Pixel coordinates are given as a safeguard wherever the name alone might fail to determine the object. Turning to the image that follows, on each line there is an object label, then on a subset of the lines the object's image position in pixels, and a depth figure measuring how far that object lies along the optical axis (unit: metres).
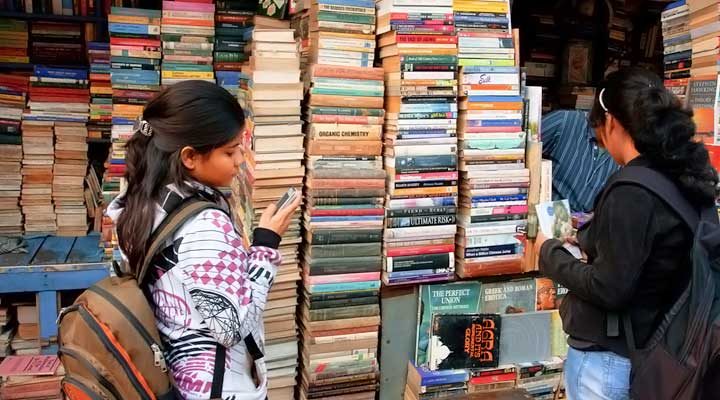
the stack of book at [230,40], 3.74
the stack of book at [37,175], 4.09
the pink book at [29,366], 2.90
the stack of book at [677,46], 2.44
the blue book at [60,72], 4.11
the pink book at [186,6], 3.60
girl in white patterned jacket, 1.16
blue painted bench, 3.42
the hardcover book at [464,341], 2.60
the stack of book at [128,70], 3.58
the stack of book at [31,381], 2.87
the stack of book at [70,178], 4.14
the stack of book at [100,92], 3.93
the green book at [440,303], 2.59
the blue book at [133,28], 3.58
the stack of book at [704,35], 2.27
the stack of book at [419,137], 2.41
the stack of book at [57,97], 4.10
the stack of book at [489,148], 2.50
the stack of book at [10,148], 4.04
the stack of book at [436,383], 2.55
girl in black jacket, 1.36
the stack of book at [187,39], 3.62
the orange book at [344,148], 2.41
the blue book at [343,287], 2.45
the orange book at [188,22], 3.61
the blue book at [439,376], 2.55
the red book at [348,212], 2.42
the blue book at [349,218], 2.42
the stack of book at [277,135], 2.40
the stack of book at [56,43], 4.37
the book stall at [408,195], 2.42
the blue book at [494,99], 2.49
